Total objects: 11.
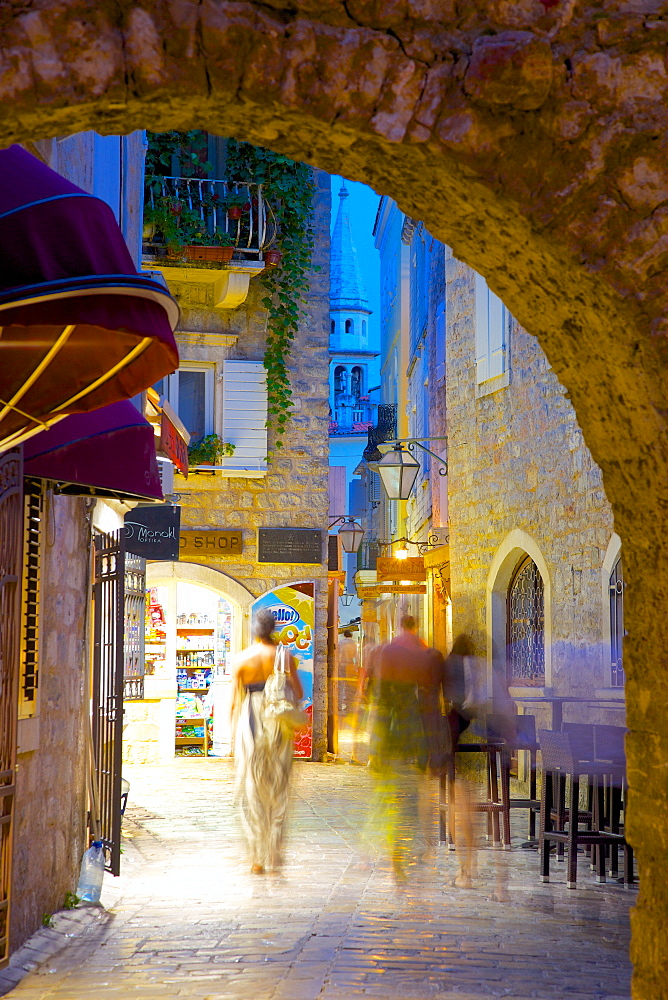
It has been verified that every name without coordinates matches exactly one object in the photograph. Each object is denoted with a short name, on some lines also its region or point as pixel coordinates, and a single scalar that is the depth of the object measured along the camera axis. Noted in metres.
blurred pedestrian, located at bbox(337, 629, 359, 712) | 22.84
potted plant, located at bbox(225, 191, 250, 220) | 15.78
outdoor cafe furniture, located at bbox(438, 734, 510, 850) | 8.49
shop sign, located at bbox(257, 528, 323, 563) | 16.62
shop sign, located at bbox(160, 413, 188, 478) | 10.55
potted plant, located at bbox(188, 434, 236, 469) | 16.34
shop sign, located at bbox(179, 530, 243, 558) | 16.50
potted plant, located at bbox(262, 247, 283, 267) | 16.23
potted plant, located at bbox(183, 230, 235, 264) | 15.68
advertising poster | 16.23
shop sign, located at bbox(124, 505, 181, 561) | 15.62
